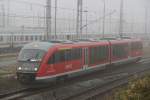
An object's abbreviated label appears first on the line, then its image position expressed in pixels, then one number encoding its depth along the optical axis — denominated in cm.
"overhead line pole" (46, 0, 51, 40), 3382
